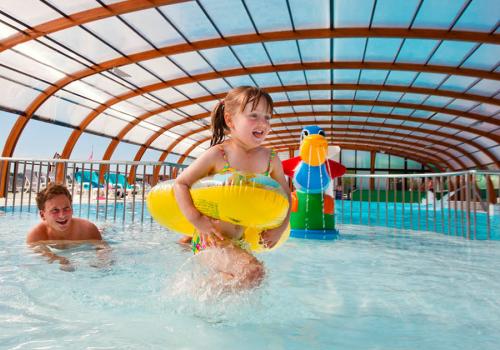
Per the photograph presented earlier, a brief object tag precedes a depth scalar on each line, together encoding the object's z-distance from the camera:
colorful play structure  5.15
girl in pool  1.89
